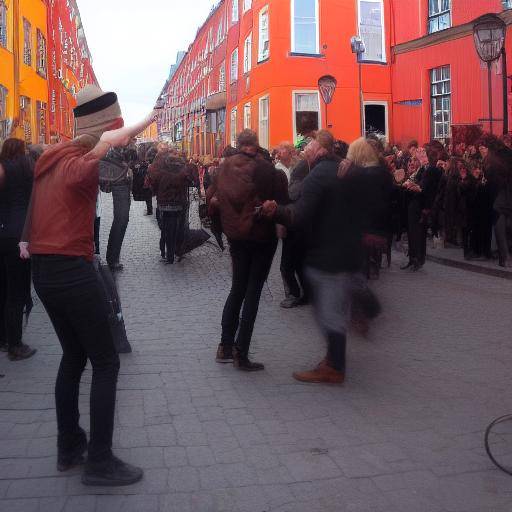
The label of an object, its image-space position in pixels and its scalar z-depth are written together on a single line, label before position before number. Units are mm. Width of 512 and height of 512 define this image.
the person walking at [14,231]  6316
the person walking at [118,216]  11539
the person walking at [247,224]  6004
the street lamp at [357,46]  19594
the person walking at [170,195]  12602
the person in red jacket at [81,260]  3775
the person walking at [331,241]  5602
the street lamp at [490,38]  14242
